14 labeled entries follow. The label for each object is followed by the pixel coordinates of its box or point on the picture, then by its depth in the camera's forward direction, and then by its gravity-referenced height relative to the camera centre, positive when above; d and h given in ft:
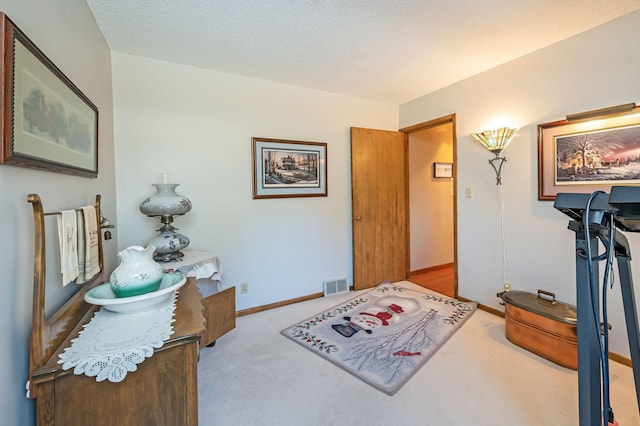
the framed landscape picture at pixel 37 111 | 2.98 +1.35
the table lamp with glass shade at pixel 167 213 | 7.25 +0.06
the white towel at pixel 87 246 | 4.33 -0.45
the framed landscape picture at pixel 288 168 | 9.97 +1.65
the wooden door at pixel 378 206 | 11.89 +0.29
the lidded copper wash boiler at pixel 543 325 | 6.60 -2.76
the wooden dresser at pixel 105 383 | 3.02 -1.85
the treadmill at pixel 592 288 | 3.69 -1.05
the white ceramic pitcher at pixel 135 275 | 4.15 -0.86
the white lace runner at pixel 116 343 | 3.05 -1.45
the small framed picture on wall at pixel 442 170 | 14.92 +2.21
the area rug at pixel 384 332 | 6.75 -3.43
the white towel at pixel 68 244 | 3.76 -0.37
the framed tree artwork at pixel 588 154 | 6.65 +1.40
